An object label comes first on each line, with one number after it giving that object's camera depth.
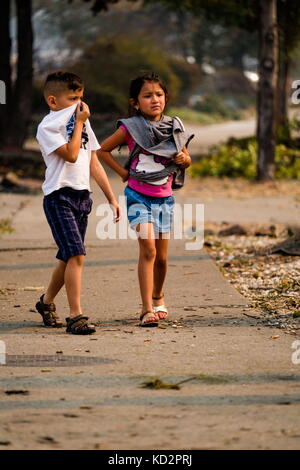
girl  13.09
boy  12.51
